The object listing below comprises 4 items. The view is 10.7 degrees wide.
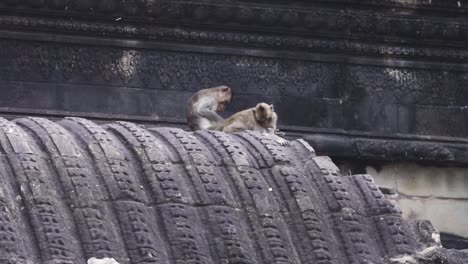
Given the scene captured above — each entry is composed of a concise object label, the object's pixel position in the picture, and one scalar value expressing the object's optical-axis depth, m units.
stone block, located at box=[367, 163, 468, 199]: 20.56
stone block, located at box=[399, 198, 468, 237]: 20.38
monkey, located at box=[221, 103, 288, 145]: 14.80
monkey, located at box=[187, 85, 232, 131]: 16.98
